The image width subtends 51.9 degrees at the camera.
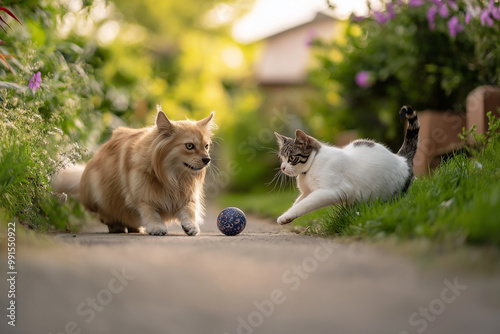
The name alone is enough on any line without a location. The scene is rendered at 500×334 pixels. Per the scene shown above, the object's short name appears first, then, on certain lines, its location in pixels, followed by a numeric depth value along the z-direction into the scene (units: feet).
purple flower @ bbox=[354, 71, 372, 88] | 24.19
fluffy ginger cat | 12.97
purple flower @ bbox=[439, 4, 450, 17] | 18.11
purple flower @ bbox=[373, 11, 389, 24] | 21.14
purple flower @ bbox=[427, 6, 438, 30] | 18.83
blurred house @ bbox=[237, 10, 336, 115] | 70.13
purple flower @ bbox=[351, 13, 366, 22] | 21.74
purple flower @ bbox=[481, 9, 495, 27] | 15.93
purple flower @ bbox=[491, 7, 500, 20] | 15.41
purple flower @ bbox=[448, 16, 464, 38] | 17.79
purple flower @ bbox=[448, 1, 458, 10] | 17.91
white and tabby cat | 12.11
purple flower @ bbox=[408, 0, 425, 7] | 19.34
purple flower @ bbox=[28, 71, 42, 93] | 13.25
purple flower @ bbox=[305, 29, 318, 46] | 26.76
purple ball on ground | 13.62
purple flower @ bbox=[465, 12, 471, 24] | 16.43
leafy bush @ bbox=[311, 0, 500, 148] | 18.33
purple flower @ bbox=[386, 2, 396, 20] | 21.03
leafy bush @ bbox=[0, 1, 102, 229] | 11.50
